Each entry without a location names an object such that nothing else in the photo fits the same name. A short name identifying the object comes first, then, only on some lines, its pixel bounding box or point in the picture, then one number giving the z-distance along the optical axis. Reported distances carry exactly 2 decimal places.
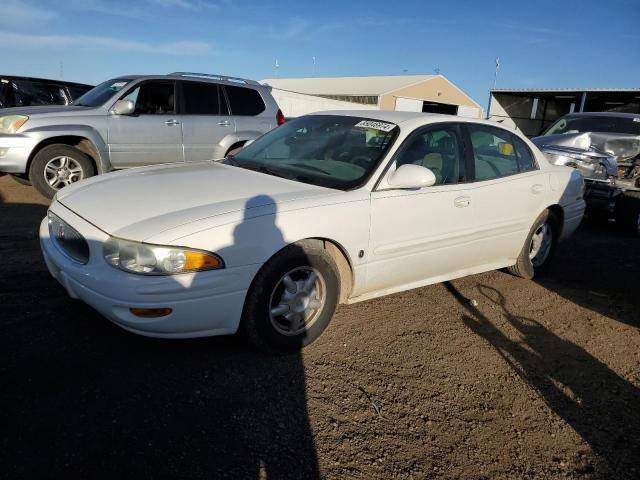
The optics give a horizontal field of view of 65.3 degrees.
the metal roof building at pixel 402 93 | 39.26
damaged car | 7.30
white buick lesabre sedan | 2.68
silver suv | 6.48
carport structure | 21.48
